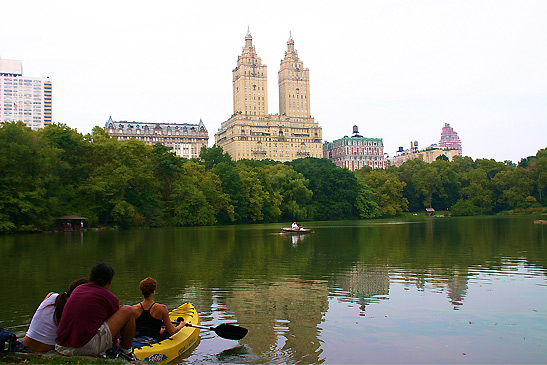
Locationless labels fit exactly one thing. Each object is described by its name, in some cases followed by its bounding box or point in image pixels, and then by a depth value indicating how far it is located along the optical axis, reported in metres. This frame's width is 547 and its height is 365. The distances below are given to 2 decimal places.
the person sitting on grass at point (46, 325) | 7.37
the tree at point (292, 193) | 80.75
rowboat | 42.56
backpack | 7.16
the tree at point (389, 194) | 94.25
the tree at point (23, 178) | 44.84
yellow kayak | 8.07
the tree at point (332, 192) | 86.75
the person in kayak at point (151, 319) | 8.43
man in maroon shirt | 7.11
